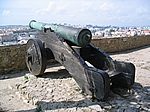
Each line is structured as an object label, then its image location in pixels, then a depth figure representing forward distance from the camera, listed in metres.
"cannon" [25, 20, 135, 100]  3.16
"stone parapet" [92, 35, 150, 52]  8.50
